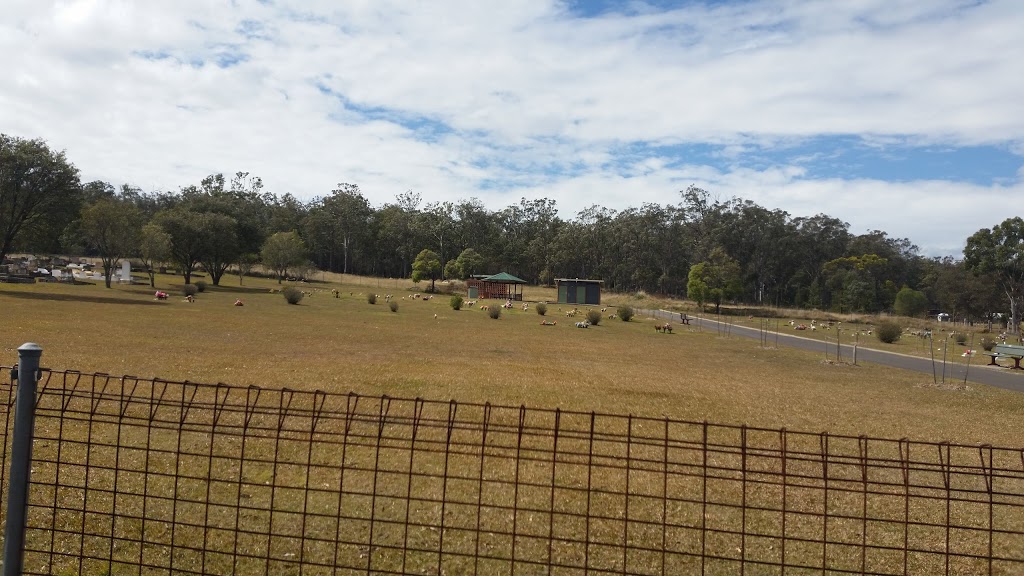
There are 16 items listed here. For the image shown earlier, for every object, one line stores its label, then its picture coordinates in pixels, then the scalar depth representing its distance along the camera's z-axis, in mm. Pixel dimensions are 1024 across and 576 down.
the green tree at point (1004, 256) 56656
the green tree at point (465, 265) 94500
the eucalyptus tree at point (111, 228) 52875
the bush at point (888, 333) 36781
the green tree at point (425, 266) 84938
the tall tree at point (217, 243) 68188
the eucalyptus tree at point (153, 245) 58312
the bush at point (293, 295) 47875
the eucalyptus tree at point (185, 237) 66812
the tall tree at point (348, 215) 116312
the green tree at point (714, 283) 71812
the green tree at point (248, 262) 80250
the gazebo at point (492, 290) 79675
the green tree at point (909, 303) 70625
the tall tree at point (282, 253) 81375
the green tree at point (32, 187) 43312
